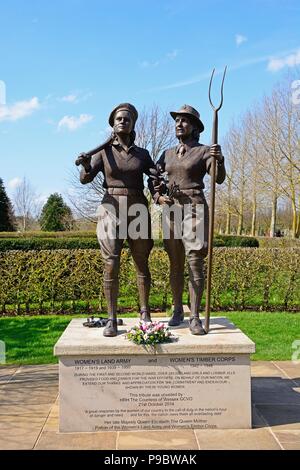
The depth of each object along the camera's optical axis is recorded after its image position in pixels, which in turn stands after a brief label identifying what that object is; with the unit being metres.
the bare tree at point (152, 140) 23.23
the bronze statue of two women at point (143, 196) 4.60
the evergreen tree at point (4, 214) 28.64
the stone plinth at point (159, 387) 4.16
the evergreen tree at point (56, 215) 32.50
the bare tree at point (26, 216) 47.61
